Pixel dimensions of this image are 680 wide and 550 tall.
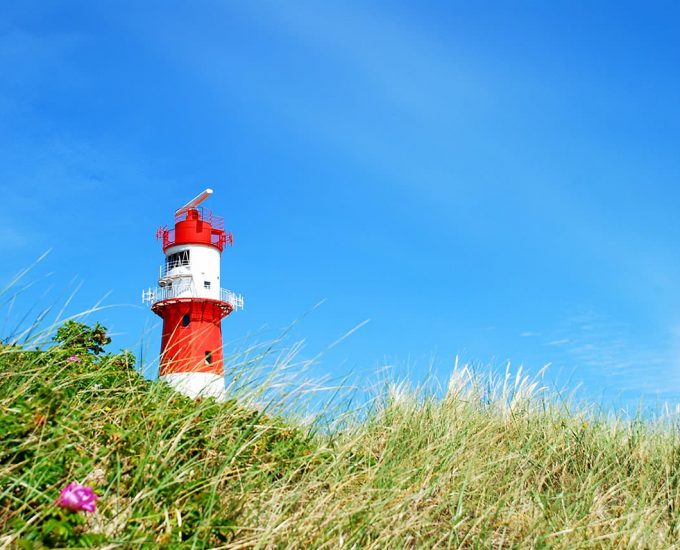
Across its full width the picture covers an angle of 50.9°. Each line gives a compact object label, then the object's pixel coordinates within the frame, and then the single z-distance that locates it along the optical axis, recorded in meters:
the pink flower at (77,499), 2.69
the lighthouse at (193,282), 25.89
